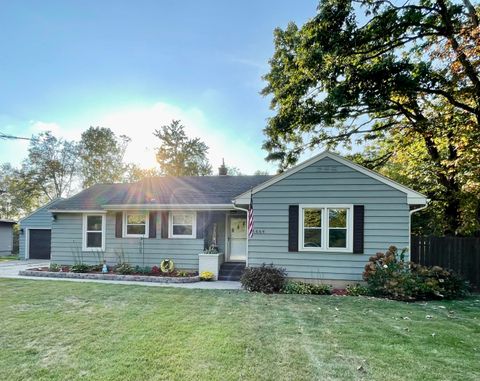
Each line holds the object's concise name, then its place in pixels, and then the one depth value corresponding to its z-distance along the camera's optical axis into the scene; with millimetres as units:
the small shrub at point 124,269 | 10836
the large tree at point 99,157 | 34125
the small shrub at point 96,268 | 11366
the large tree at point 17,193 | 32875
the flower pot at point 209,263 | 10367
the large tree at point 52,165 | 32500
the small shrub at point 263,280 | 8258
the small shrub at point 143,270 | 10844
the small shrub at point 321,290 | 8203
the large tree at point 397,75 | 9336
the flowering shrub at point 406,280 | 7426
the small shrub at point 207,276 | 10125
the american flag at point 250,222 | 9180
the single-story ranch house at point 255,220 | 8719
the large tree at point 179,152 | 36219
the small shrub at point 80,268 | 11227
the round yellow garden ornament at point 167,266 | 10720
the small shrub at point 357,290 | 8000
